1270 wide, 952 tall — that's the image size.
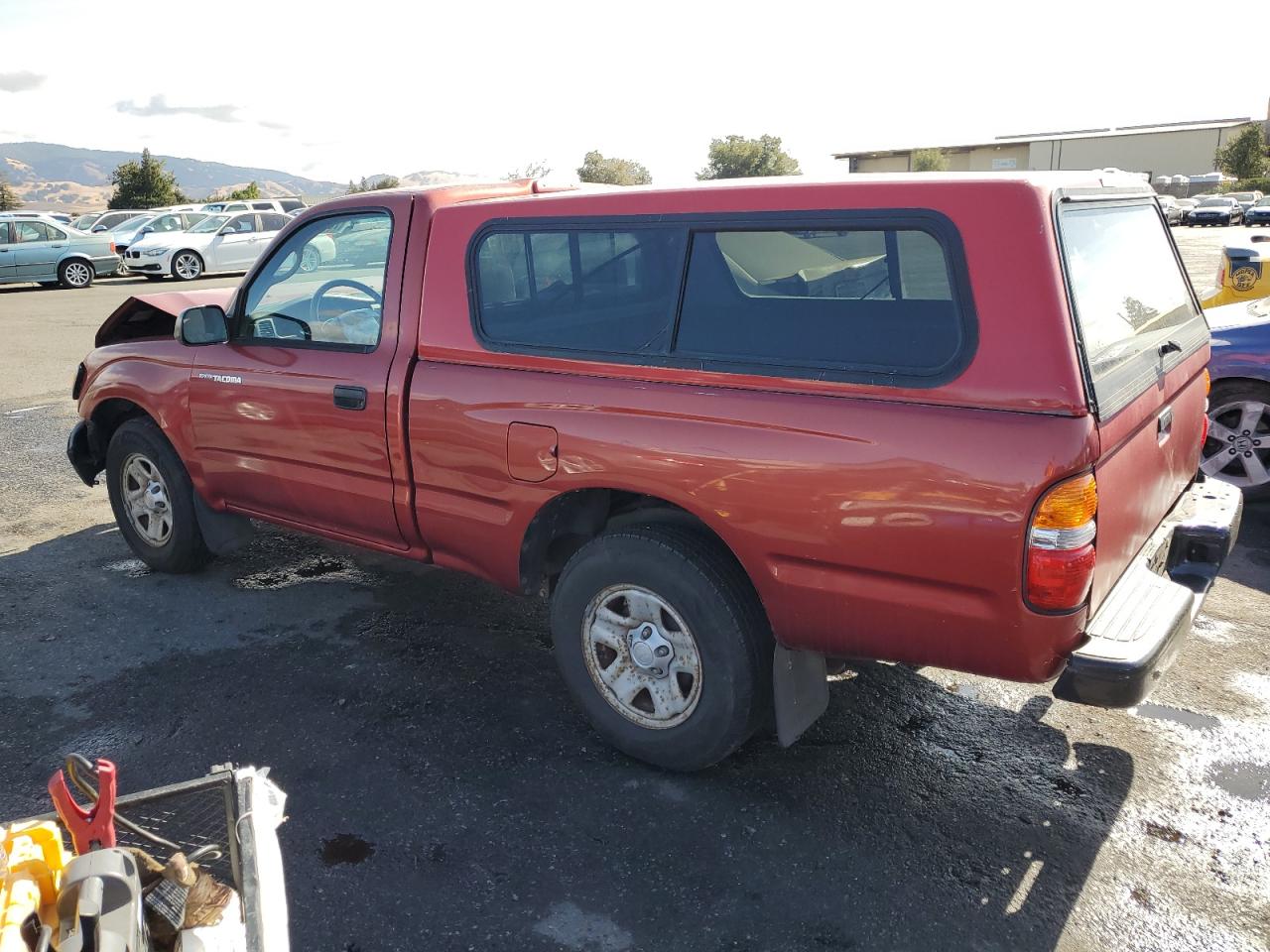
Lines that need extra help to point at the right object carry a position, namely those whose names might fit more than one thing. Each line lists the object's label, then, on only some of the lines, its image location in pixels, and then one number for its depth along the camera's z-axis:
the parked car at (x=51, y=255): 21.39
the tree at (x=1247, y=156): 69.81
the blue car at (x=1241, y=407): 5.73
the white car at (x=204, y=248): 22.72
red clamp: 1.98
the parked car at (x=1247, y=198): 49.47
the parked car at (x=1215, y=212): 45.19
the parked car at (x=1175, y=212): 45.47
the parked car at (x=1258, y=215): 42.81
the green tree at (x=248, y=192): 49.82
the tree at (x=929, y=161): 68.19
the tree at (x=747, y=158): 75.69
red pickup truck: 2.71
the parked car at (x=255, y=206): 26.44
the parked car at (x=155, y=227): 23.45
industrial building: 83.12
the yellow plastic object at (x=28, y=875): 1.73
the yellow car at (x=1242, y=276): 7.25
